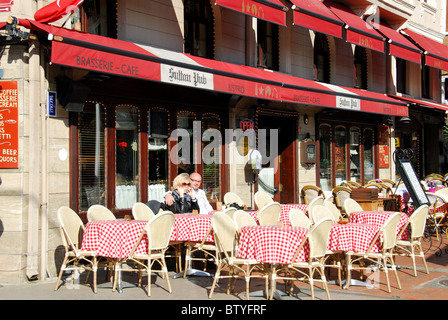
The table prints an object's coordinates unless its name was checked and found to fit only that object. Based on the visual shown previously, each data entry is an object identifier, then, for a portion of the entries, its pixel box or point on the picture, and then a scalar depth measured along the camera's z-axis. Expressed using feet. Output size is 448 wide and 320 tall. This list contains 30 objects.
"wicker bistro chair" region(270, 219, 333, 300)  19.95
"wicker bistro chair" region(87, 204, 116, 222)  25.35
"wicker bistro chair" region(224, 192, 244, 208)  35.40
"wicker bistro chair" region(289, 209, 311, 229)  25.00
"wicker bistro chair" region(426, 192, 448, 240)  35.96
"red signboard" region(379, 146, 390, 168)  56.65
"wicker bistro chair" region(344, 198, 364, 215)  30.77
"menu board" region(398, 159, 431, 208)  33.40
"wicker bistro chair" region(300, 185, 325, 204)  42.77
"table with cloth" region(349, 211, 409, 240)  26.53
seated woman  27.91
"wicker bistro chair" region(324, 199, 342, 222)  29.73
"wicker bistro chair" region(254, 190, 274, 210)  35.42
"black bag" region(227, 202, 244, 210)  30.05
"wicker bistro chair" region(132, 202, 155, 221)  26.76
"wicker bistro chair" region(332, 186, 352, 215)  38.68
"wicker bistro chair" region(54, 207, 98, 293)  22.38
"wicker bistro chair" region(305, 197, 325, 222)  28.76
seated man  28.86
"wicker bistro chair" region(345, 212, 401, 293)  22.84
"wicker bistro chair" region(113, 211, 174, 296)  21.76
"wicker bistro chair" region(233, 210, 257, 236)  22.36
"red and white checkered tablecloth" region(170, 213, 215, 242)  25.52
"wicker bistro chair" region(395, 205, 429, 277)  25.89
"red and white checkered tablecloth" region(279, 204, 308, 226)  30.55
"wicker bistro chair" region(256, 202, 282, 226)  27.40
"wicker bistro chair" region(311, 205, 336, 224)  26.55
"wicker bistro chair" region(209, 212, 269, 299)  21.33
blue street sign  25.88
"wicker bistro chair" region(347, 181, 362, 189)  46.54
